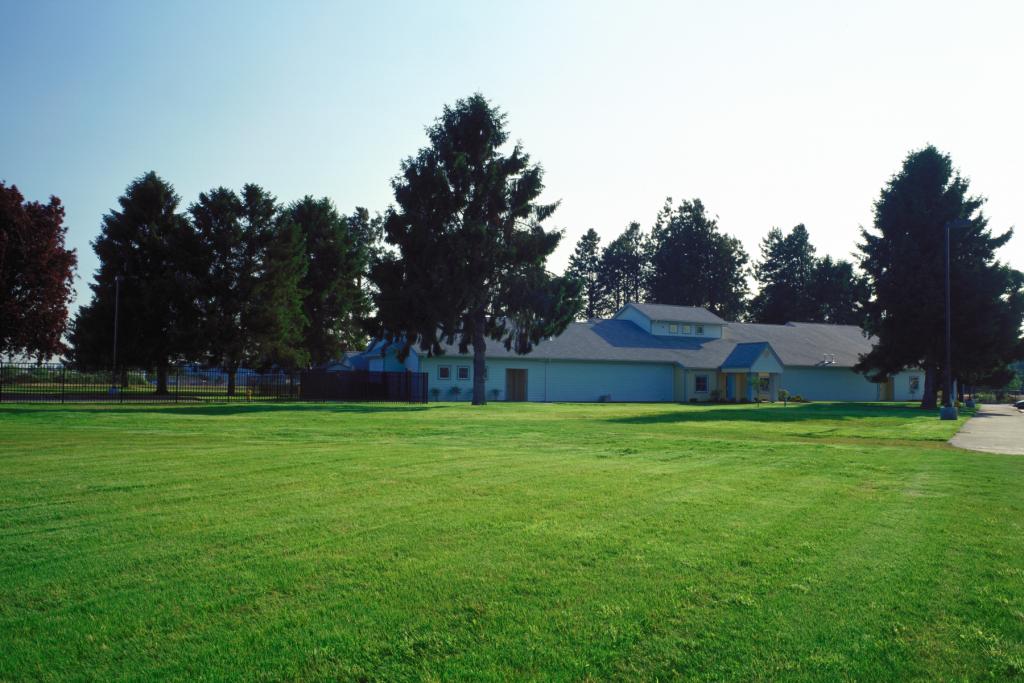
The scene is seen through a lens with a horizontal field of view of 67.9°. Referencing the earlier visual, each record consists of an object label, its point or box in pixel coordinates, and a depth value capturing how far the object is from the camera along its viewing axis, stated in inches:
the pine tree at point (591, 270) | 3978.8
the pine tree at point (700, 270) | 3629.4
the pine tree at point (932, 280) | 1619.1
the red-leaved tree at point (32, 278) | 1167.0
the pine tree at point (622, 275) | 3969.0
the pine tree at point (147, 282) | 1670.8
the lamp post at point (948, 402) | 1172.7
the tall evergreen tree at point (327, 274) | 2281.0
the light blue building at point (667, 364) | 1843.0
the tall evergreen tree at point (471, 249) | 1498.5
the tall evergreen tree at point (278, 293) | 1750.7
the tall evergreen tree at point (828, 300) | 3503.9
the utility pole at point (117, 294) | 1657.2
